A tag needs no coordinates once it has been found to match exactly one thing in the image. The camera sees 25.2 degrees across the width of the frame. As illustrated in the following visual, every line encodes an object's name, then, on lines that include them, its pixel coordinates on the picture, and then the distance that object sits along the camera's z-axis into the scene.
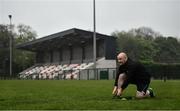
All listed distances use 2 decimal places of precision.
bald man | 8.78
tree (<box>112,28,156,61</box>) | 71.47
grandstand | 46.41
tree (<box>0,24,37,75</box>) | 72.00
